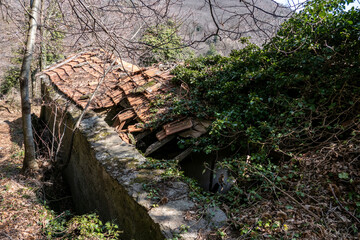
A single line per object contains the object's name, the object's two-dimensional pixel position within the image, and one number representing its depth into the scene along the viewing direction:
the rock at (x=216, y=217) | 2.73
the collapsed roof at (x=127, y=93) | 5.02
